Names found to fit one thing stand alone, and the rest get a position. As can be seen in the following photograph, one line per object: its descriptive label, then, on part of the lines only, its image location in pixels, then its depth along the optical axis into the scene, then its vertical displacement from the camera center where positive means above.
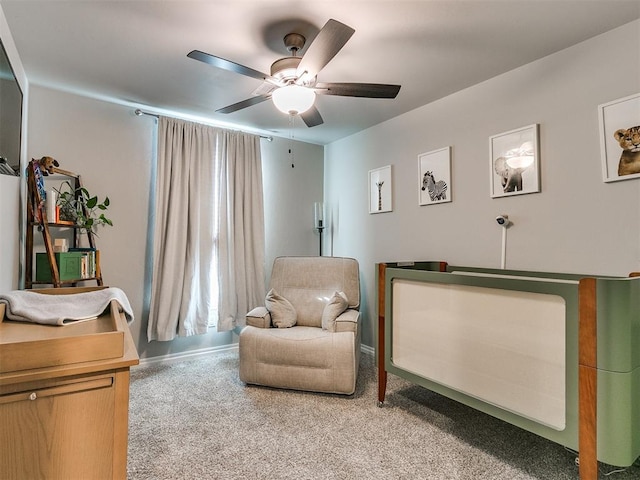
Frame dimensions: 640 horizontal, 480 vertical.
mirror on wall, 1.69 +0.70
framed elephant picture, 2.26 +0.57
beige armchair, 2.49 -0.68
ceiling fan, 1.62 +0.90
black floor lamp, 4.07 +0.36
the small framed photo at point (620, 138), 1.84 +0.59
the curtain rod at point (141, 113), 3.02 +1.18
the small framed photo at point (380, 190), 3.34 +0.55
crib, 1.32 -0.49
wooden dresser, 0.84 -0.42
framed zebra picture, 2.81 +0.58
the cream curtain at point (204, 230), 3.10 +0.15
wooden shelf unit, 2.33 +0.16
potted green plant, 2.61 +0.30
